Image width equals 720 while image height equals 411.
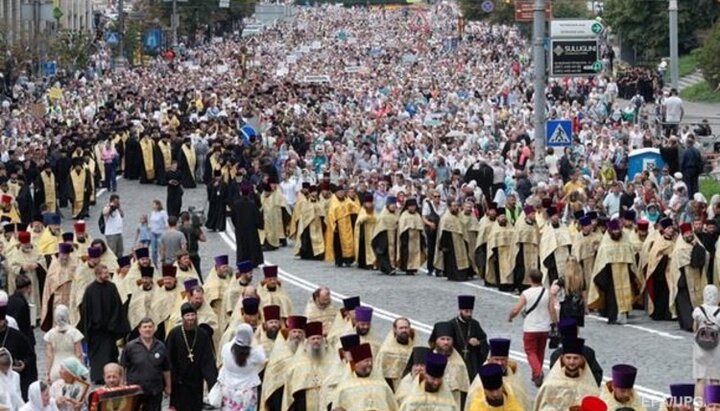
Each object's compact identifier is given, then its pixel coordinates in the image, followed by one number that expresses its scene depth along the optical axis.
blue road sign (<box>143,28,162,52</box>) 102.12
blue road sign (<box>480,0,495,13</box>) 100.44
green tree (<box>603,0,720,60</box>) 81.44
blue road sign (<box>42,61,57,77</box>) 75.94
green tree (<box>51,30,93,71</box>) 81.19
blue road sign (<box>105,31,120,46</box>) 93.62
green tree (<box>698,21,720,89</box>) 66.12
